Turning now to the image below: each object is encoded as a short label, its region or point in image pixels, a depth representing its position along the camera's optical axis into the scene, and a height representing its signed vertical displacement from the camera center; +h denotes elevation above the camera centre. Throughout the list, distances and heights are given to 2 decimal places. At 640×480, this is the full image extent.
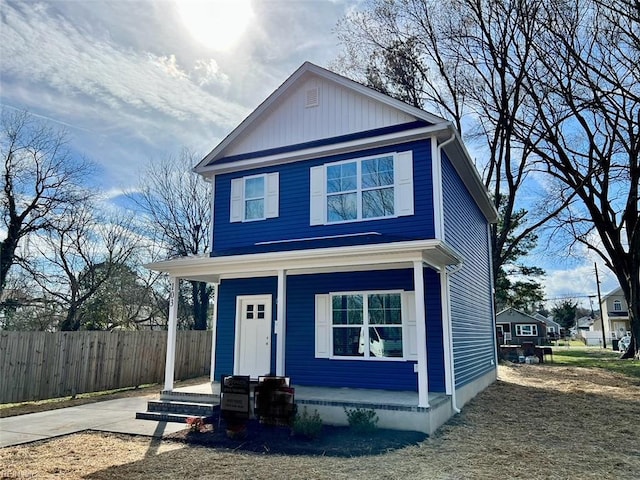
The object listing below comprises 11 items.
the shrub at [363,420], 7.38 -1.45
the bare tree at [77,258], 18.03 +2.99
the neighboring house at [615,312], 55.19 +2.21
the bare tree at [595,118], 17.06 +8.95
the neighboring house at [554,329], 62.38 +0.21
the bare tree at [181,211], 23.77 +6.04
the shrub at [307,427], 7.18 -1.50
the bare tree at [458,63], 18.86 +11.73
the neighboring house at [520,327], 48.59 +0.37
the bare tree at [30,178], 15.58 +5.26
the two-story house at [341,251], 9.15 +1.47
